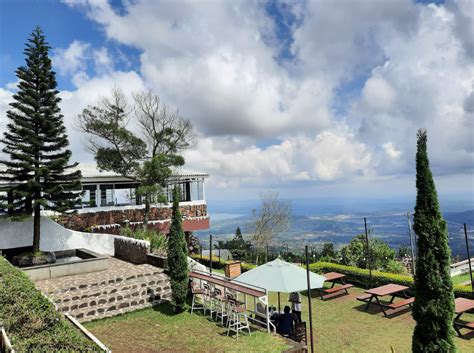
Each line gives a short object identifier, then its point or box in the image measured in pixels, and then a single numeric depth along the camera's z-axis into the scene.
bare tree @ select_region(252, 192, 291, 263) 27.31
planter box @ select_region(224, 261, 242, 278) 14.29
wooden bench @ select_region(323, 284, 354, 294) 11.90
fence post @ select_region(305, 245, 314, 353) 6.93
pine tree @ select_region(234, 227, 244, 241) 28.28
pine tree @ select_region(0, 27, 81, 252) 13.71
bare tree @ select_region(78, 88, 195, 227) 17.98
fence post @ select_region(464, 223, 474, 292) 10.86
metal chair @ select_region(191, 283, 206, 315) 9.80
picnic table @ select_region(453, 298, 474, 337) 8.20
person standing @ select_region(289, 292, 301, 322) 8.78
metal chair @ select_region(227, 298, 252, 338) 7.94
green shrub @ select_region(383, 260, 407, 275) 15.01
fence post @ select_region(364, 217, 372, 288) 12.81
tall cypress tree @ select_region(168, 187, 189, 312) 9.66
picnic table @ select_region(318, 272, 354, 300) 11.93
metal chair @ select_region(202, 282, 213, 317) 9.66
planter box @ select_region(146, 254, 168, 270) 12.35
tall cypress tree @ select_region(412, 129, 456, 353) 5.25
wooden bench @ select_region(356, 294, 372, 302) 10.62
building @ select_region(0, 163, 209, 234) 18.44
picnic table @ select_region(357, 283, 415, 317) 9.79
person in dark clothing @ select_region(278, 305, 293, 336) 7.93
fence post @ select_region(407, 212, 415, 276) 12.50
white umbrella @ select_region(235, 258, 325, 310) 7.99
